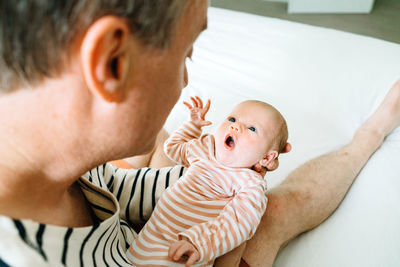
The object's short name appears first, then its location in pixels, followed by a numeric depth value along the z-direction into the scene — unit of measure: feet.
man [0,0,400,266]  1.28
